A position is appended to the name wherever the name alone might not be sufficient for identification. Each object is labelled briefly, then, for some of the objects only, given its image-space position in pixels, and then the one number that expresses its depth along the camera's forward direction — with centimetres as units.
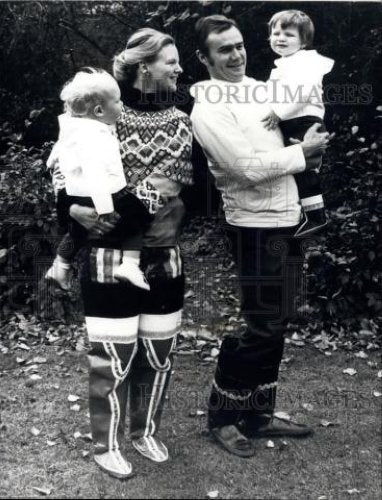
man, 281
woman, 269
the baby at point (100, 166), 255
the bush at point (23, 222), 429
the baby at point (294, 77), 286
